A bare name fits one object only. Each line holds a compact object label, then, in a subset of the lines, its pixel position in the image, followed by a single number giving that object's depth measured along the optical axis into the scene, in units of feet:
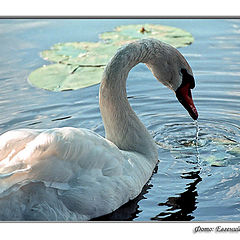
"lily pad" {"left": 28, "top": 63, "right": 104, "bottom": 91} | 26.89
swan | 15.57
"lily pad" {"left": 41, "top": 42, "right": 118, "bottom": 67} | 29.04
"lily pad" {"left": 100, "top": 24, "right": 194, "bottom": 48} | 31.17
